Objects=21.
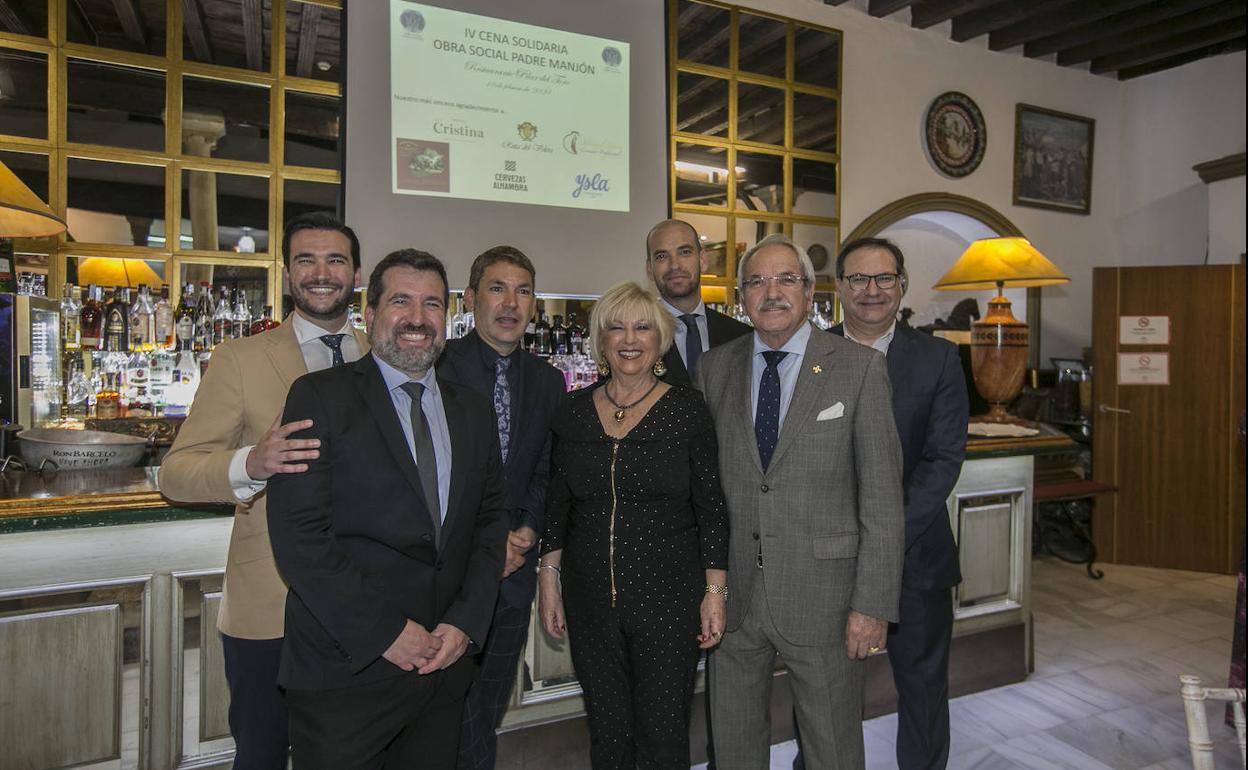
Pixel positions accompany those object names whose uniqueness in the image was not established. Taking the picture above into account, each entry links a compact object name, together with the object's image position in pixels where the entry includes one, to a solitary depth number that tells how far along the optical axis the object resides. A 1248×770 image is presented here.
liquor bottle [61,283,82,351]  3.32
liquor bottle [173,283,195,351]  3.55
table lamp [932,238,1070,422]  3.68
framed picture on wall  5.99
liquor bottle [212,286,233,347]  3.64
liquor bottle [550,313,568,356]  3.93
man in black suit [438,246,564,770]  2.00
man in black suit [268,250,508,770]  1.38
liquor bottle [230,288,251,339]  3.69
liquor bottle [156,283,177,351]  3.52
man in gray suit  1.78
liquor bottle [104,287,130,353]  3.42
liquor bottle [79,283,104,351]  3.36
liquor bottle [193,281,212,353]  3.59
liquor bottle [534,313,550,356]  3.90
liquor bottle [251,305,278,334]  3.65
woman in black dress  1.77
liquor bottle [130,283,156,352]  3.46
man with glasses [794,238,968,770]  2.23
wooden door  5.18
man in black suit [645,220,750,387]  2.56
